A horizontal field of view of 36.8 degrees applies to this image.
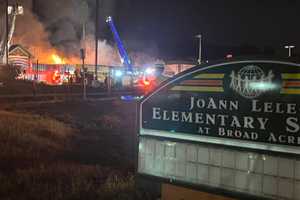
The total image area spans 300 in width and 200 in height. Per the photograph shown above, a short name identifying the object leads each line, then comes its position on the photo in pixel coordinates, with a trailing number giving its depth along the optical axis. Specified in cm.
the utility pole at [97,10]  4113
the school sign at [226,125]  427
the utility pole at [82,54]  2463
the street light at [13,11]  5966
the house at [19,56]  5609
